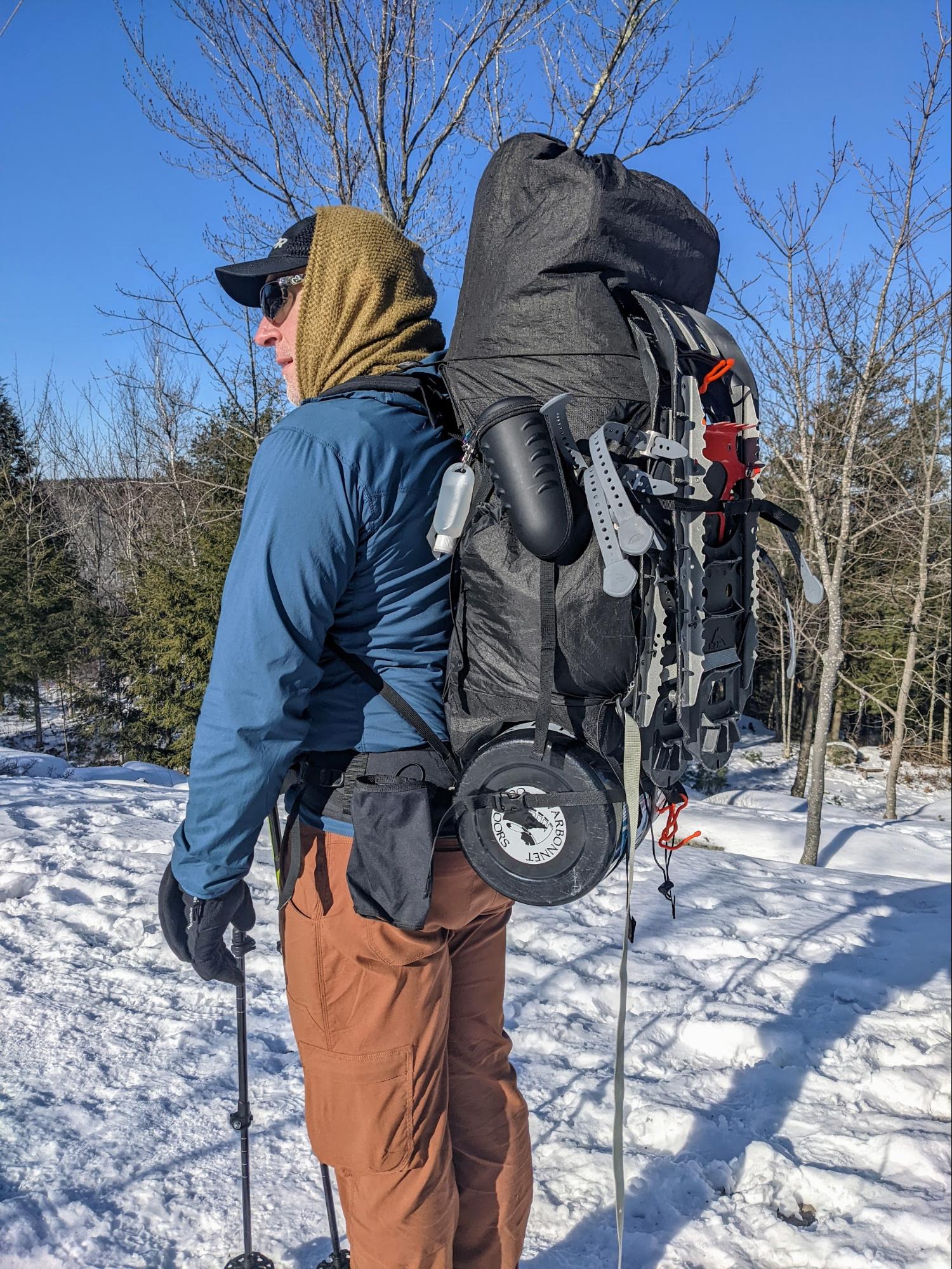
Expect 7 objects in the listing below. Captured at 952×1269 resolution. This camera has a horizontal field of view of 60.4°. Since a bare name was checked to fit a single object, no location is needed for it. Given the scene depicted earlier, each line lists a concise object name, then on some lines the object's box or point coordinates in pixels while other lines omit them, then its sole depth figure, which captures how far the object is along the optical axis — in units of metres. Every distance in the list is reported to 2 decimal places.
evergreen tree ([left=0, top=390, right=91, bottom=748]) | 17.91
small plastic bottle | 1.41
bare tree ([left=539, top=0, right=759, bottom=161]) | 7.11
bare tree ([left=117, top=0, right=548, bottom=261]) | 7.65
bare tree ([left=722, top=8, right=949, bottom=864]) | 9.36
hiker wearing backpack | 1.39
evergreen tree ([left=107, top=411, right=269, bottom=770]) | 14.77
